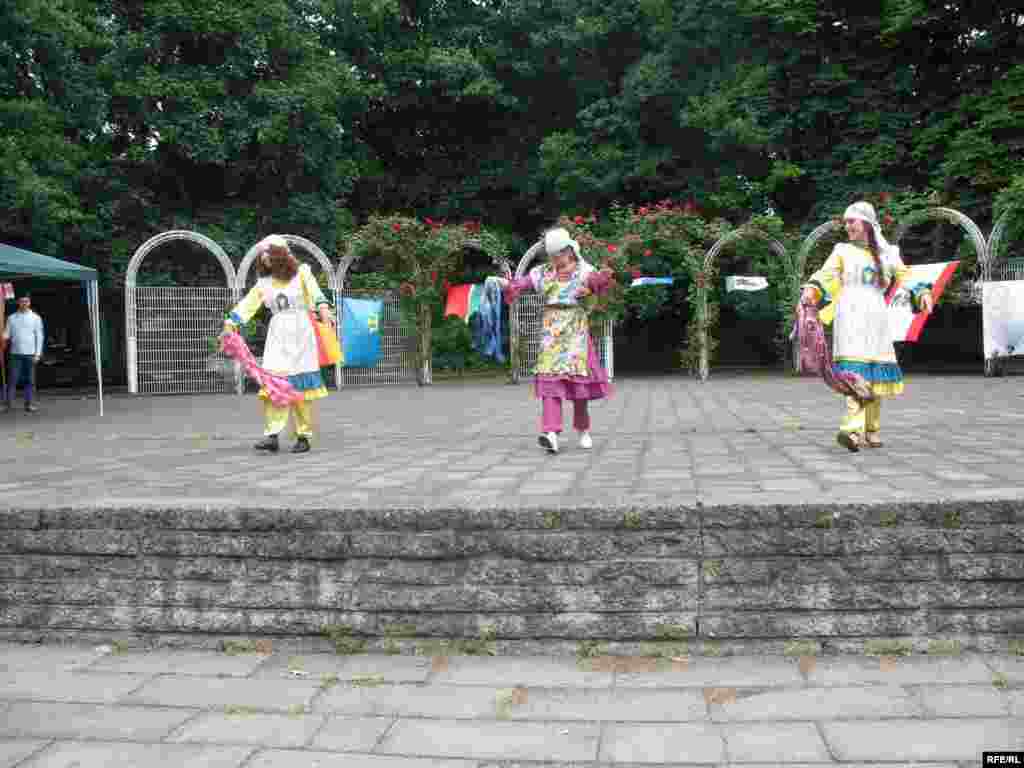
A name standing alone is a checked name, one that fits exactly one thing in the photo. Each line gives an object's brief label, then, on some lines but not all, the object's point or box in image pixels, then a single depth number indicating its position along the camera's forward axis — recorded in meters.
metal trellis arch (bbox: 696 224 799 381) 21.56
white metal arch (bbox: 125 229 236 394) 20.16
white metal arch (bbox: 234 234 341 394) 20.42
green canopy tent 12.45
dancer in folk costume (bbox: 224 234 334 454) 8.38
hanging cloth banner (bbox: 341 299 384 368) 20.97
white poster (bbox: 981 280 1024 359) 19.45
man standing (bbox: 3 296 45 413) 15.71
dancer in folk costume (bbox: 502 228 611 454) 7.84
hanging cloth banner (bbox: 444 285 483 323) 21.75
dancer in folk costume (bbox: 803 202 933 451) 7.29
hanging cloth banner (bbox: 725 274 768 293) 21.84
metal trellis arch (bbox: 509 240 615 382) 21.70
